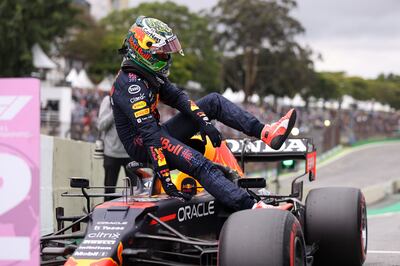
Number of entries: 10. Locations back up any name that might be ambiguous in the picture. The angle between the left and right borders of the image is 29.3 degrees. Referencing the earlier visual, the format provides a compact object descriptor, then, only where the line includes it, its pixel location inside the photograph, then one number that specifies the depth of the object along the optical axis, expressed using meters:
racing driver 5.83
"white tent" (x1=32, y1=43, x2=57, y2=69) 41.19
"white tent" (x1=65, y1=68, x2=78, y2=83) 40.33
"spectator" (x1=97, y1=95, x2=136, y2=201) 9.63
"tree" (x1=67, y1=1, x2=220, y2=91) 66.75
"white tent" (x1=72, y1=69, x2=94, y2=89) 40.28
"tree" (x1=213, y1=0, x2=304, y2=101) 64.31
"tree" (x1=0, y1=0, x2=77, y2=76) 43.78
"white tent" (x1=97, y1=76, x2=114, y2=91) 43.16
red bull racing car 4.96
